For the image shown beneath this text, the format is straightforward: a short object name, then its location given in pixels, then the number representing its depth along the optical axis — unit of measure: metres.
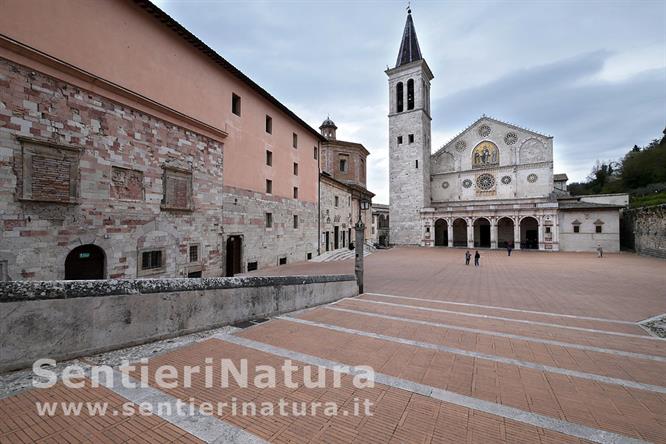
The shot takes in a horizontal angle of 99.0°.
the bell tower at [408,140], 41.50
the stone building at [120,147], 7.87
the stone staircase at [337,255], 24.62
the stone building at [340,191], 27.41
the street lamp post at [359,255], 11.33
